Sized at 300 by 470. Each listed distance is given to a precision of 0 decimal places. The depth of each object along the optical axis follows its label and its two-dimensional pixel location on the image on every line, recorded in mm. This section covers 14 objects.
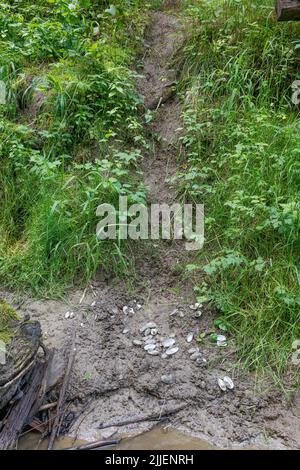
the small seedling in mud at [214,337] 2908
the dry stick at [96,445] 2446
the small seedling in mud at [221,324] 2918
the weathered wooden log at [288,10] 3201
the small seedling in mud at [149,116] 4035
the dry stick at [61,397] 2498
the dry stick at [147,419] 2593
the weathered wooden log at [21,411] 2389
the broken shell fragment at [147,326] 3041
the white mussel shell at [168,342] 2928
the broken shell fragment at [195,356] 2848
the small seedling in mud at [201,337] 2934
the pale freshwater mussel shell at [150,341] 2955
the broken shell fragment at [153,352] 2891
